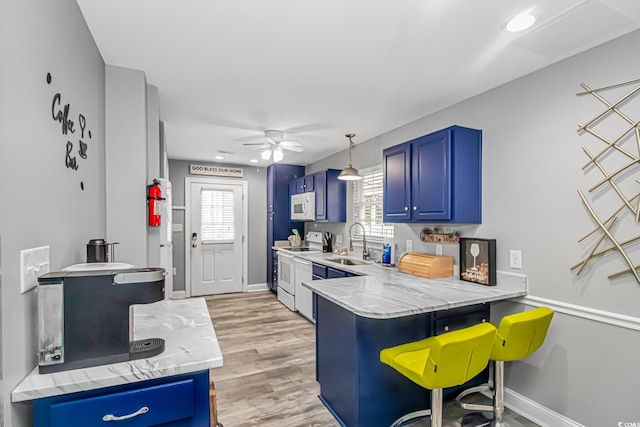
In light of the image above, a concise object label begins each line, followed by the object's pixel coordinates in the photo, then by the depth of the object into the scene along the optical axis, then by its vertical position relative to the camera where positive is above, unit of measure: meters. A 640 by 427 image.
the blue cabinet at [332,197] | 4.67 +0.29
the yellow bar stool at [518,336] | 1.81 -0.72
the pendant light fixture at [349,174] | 3.58 +0.48
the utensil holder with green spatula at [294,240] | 5.81 -0.44
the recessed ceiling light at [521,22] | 1.65 +1.05
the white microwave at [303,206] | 5.14 +0.16
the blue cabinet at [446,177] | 2.57 +0.33
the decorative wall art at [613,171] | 1.78 +0.26
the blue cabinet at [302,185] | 5.27 +0.55
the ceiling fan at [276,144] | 3.77 +0.87
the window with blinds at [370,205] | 4.04 +0.15
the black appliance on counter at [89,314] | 1.04 -0.34
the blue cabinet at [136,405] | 0.98 -0.62
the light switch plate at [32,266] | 1.00 -0.17
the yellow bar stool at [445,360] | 1.52 -0.76
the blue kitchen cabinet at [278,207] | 5.95 +0.17
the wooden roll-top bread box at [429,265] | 2.74 -0.45
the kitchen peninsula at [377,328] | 1.97 -0.78
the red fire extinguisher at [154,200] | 2.25 +0.12
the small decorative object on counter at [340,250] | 4.54 -0.50
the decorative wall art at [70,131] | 1.28 +0.41
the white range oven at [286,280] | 4.85 -1.05
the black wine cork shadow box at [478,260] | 2.46 -0.37
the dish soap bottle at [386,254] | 3.51 -0.43
